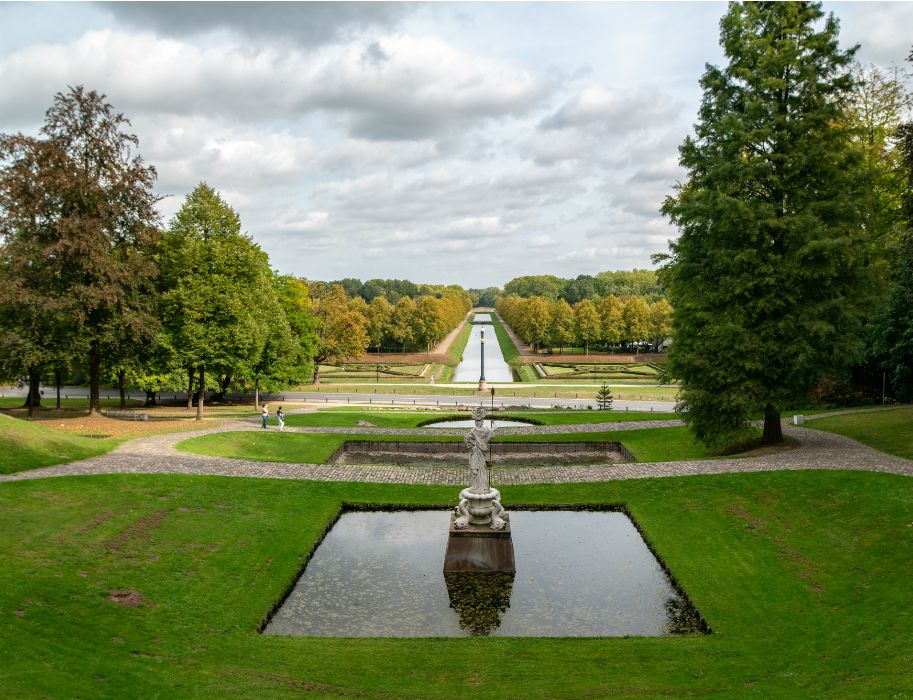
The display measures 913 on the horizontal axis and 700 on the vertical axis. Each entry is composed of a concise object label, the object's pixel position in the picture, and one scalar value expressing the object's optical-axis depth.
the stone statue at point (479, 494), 17.48
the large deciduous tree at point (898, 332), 33.50
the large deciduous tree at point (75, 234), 32.09
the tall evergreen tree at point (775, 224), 24.30
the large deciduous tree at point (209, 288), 35.00
